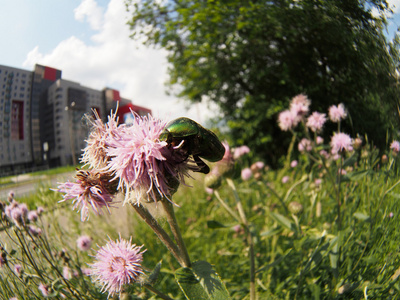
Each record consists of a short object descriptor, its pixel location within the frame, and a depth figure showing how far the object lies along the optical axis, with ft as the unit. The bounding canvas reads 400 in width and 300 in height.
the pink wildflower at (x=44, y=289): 0.37
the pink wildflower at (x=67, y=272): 0.45
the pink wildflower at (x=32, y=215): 0.52
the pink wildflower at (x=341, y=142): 0.42
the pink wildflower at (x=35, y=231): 0.43
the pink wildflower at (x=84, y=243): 0.56
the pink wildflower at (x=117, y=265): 0.29
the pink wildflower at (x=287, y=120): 0.59
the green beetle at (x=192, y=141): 0.23
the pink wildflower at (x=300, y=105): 0.51
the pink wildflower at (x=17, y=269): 0.41
